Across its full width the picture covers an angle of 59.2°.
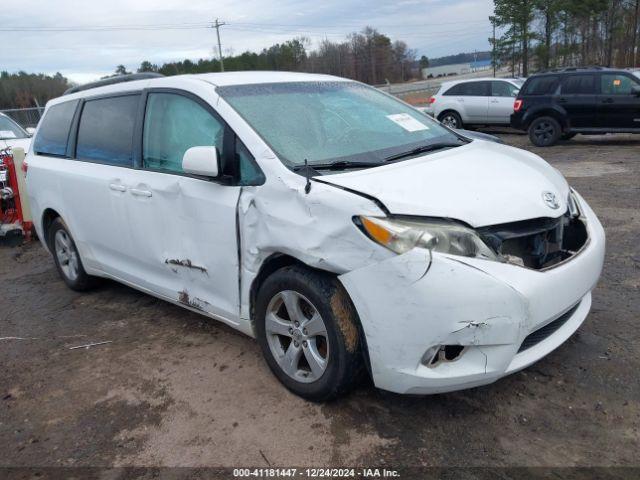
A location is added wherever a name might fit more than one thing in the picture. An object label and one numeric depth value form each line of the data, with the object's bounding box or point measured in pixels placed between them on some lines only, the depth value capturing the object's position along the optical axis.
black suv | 11.63
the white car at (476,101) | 15.34
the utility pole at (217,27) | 64.56
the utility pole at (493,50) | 42.56
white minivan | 2.52
